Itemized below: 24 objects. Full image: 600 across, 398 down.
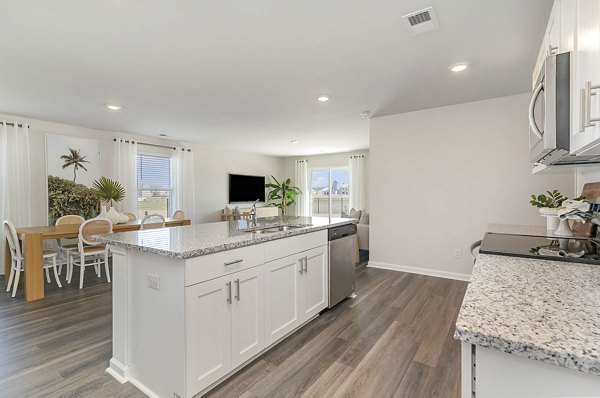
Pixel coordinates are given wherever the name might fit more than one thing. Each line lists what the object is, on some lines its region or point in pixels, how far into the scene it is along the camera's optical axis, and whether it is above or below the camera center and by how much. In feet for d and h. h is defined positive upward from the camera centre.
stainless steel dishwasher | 9.48 -2.41
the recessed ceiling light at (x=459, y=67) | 8.79 +3.94
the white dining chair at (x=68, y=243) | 12.83 -2.40
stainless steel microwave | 2.99 +0.96
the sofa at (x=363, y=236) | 17.63 -2.61
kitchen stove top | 4.08 -0.91
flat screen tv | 25.48 +0.54
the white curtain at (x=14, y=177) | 13.91 +0.88
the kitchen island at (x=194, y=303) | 5.14 -2.23
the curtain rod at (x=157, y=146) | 18.25 +3.39
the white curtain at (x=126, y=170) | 17.84 +1.50
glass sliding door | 27.66 +0.26
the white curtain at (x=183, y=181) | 21.03 +0.96
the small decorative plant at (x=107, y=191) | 15.42 +0.19
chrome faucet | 8.75 -0.67
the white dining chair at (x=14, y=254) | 10.89 -2.36
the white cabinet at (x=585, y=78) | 2.38 +1.04
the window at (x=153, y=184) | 19.39 +0.69
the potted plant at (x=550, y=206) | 6.47 -0.31
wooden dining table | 10.41 -2.25
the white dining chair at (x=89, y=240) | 12.01 -1.93
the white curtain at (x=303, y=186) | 29.07 +0.77
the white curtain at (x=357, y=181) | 25.46 +1.10
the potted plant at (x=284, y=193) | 28.12 +0.07
